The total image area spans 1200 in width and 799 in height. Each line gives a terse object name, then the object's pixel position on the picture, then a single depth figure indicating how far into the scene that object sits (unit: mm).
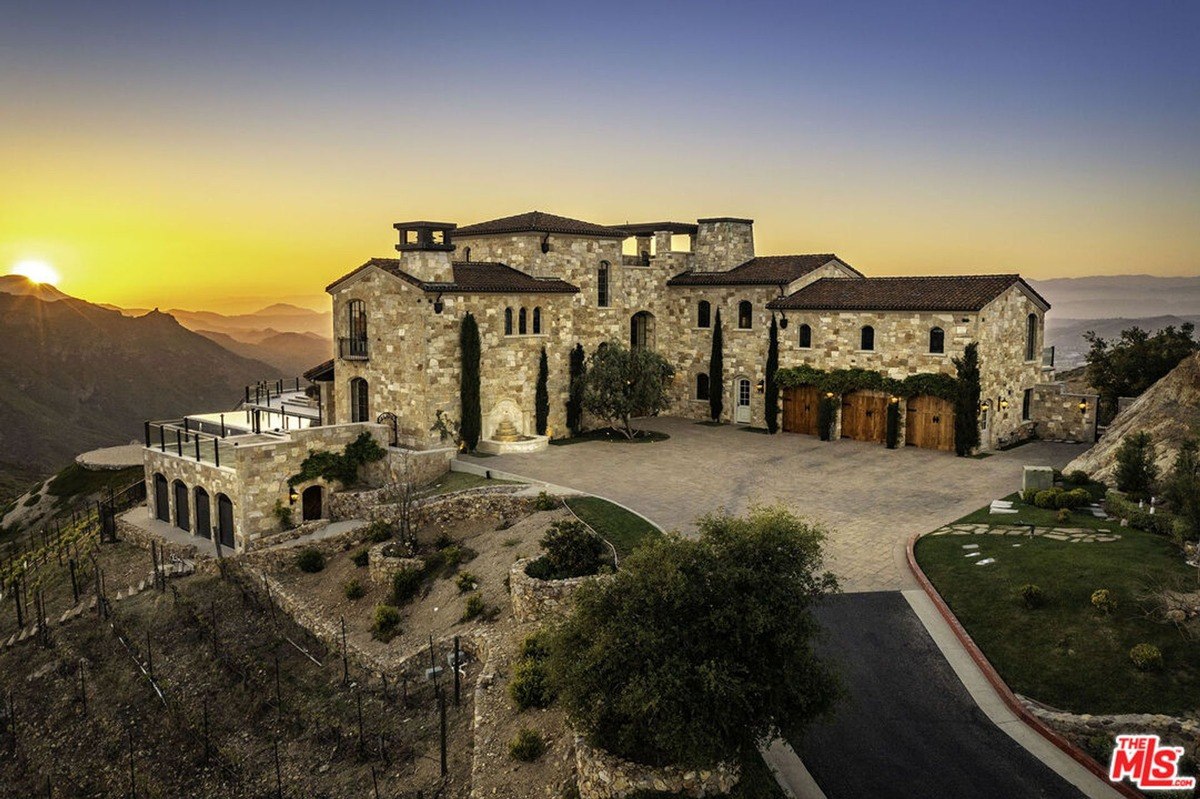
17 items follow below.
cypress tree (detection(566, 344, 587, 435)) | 43844
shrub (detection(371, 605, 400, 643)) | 27438
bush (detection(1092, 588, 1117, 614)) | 20172
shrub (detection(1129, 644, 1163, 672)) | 17969
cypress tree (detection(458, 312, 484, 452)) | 39375
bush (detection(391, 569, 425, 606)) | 29172
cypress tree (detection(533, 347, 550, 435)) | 42688
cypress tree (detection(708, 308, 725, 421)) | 47656
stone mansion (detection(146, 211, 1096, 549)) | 37625
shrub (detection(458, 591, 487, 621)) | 26016
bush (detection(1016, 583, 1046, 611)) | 21234
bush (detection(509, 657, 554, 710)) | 19984
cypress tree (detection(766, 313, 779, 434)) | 45125
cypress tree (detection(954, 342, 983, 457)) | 38000
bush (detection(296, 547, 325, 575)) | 33081
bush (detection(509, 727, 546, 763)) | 18172
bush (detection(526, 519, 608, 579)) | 24969
